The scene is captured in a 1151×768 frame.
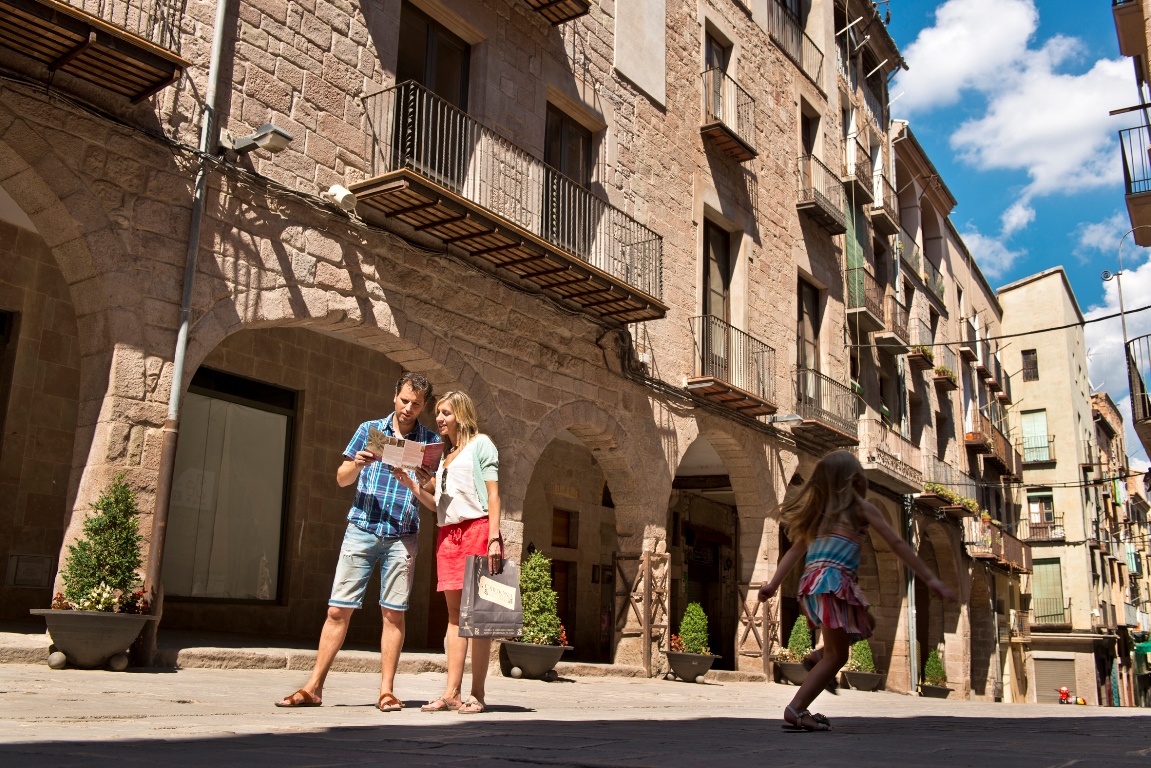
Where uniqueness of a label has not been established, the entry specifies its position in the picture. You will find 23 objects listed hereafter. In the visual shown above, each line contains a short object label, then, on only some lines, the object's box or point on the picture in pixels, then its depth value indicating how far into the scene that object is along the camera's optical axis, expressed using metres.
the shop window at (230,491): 11.11
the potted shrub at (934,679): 20.53
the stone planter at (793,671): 14.41
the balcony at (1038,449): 38.41
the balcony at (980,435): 28.48
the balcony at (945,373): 25.88
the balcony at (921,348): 23.92
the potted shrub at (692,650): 12.38
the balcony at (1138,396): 17.28
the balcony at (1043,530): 36.44
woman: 5.32
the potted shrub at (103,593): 6.28
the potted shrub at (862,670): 16.44
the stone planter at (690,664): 12.35
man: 5.26
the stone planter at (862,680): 16.42
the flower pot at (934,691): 20.52
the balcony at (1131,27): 14.71
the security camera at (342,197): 8.73
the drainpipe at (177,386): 6.89
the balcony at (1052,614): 35.25
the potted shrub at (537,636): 9.62
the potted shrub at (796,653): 14.48
